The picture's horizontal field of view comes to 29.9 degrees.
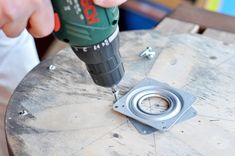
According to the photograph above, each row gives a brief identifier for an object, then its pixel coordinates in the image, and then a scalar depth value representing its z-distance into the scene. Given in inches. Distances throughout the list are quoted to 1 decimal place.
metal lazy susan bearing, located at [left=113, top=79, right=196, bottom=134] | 27.3
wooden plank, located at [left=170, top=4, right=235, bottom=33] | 41.1
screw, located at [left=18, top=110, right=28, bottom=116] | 28.8
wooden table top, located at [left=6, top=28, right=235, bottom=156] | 26.0
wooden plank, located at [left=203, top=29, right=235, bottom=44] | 37.9
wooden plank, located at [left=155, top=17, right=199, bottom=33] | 40.7
